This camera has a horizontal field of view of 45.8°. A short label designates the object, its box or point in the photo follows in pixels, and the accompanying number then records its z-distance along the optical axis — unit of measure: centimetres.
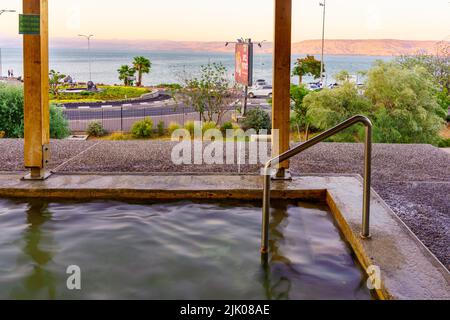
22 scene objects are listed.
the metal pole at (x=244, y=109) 1964
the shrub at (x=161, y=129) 1558
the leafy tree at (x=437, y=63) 2348
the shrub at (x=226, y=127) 1516
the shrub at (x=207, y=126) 1333
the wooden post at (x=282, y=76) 471
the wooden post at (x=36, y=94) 473
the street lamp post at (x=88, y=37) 3045
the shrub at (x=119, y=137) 1423
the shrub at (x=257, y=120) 1570
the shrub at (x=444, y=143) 1509
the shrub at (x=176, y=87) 2008
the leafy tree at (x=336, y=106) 1462
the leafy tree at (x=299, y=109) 1774
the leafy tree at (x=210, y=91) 1892
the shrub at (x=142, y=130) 1528
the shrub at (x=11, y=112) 1141
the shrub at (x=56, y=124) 1204
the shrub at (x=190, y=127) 1319
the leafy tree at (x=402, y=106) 1377
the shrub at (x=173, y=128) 1403
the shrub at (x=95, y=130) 1695
